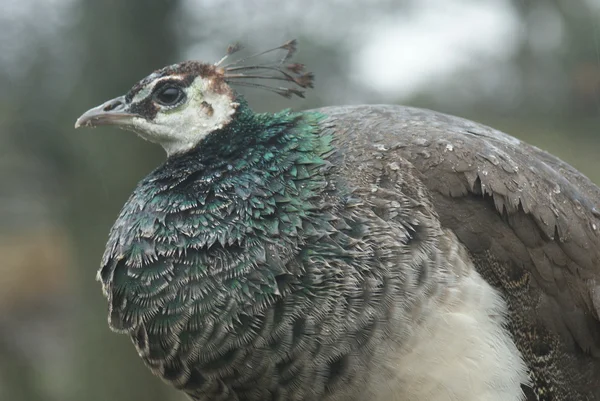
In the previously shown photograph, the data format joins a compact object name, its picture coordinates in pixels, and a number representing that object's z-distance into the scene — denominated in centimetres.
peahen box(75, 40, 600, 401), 484
